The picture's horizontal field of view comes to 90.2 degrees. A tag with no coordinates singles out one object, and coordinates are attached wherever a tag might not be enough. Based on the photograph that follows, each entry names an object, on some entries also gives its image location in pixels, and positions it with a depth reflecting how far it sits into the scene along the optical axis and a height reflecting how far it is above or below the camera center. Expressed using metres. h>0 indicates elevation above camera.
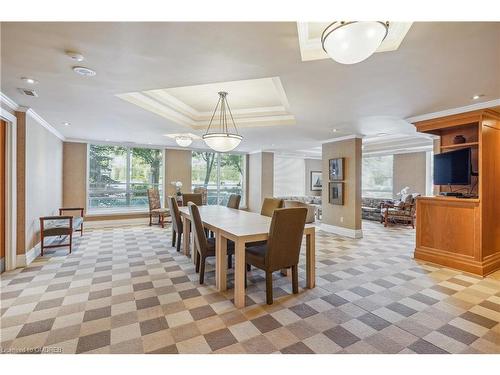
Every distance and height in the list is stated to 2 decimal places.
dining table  2.56 -0.55
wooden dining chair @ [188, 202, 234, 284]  3.08 -0.66
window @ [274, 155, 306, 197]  10.11 +0.46
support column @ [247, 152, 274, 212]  8.60 +0.35
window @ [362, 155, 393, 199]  9.57 +0.44
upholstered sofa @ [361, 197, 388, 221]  8.23 -0.69
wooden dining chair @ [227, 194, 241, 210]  5.34 -0.32
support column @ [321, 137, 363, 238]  5.80 -0.09
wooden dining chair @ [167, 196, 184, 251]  4.40 -0.58
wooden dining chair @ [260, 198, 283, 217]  4.18 -0.31
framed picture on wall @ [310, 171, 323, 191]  10.98 +0.19
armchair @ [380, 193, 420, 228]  7.18 -0.68
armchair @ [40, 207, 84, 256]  4.09 -0.68
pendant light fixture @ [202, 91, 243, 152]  3.70 +0.72
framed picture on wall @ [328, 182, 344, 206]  6.09 -0.15
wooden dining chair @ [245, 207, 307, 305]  2.57 -0.64
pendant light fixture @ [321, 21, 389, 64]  1.44 +0.90
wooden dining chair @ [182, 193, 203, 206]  5.69 -0.26
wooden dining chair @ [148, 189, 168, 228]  6.77 -0.59
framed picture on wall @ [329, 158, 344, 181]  6.04 +0.45
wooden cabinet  3.44 -0.35
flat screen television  3.58 +0.31
